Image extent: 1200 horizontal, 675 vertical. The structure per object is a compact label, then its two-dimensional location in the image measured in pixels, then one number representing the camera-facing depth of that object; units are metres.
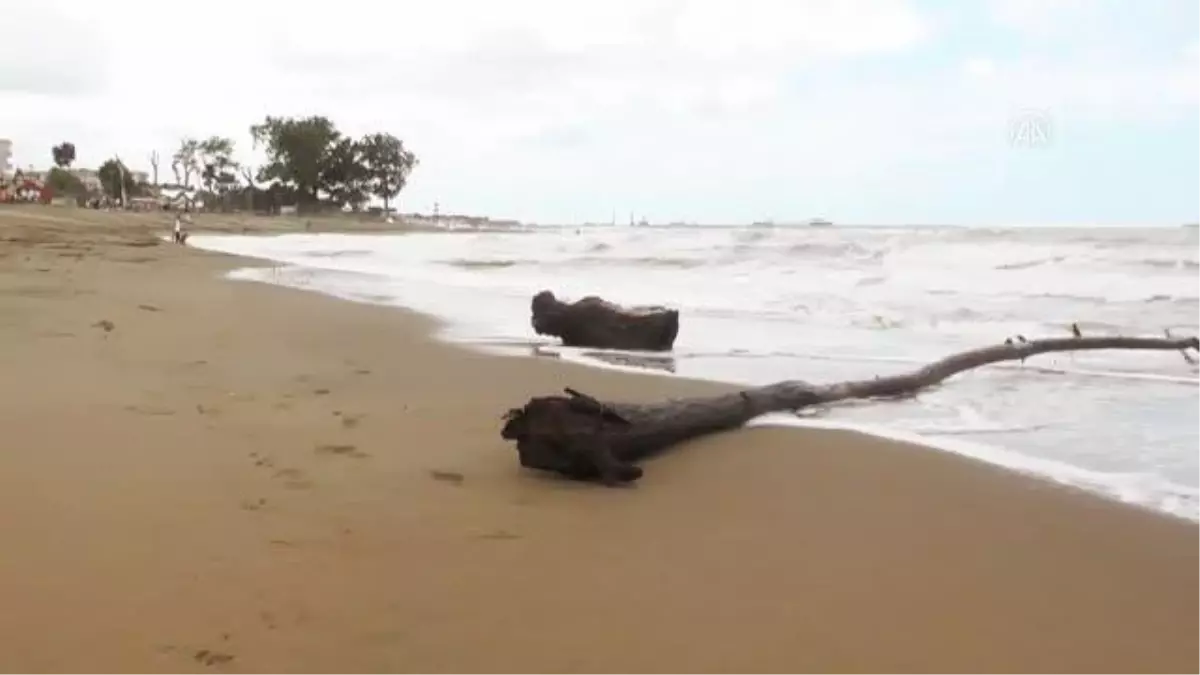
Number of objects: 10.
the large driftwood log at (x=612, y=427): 4.11
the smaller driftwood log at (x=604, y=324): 9.32
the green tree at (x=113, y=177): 87.69
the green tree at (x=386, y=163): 100.69
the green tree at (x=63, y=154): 96.81
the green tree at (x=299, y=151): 93.88
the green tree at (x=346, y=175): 96.81
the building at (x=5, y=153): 105.41
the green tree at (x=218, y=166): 95.31
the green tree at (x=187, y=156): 93.88
